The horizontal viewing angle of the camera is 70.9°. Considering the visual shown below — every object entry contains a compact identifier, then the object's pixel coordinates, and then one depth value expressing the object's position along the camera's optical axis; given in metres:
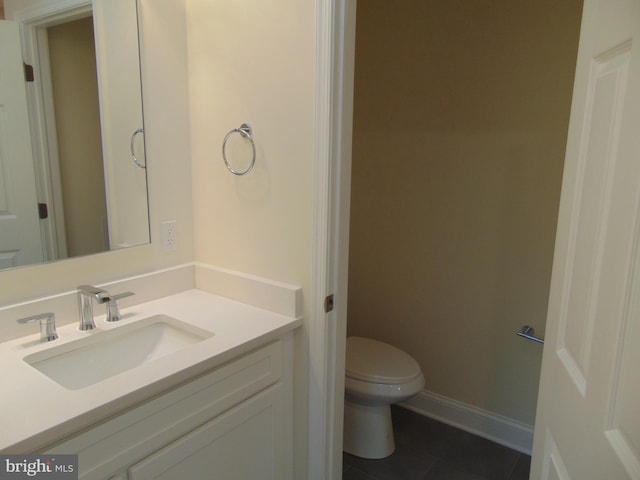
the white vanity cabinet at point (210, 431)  0.99
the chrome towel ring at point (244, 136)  1.48
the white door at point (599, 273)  0.64
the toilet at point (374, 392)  1.95
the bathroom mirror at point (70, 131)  1.29
